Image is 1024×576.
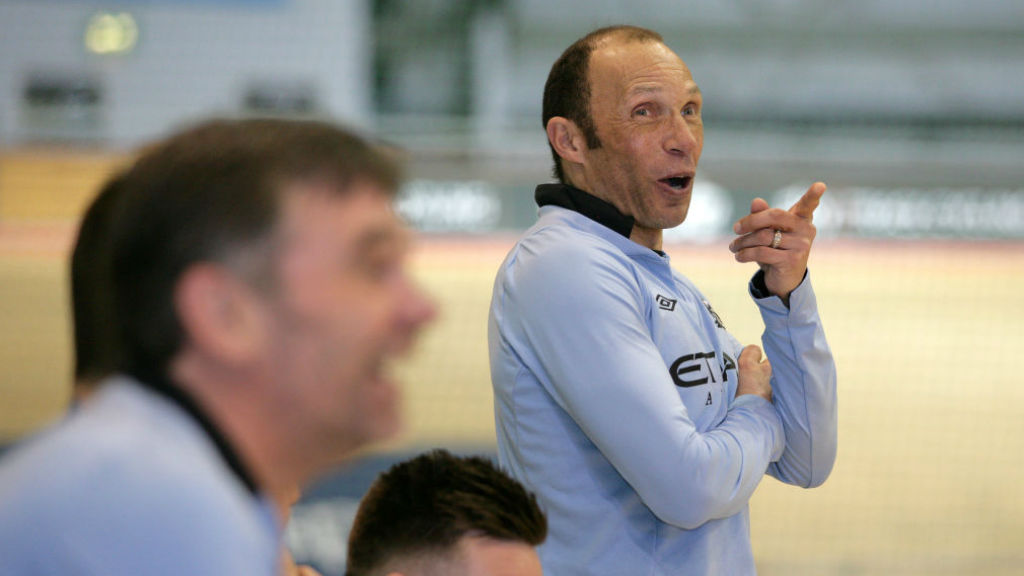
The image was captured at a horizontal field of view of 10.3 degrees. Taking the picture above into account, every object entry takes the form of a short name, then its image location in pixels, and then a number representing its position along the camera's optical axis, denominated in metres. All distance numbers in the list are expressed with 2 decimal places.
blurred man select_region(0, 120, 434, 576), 4.13
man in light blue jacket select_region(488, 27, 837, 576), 6.24
